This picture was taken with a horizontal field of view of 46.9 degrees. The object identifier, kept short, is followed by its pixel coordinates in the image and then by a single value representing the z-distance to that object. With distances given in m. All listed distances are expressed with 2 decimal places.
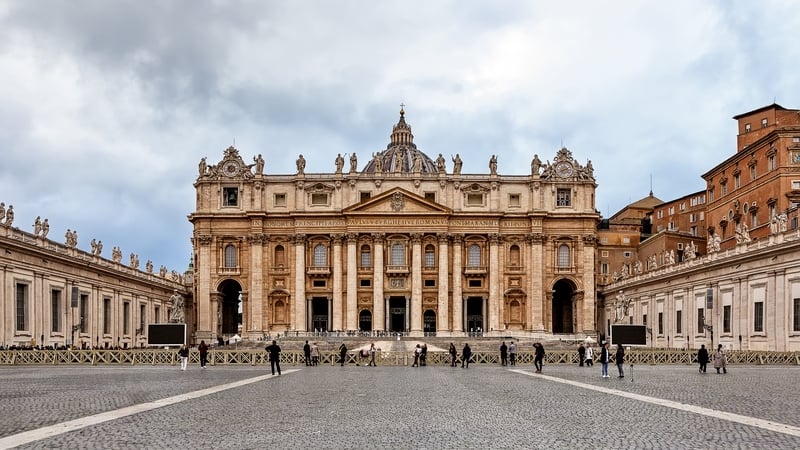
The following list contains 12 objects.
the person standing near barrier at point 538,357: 38.22
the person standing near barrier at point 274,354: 35.47
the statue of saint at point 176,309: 64.88
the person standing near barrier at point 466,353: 45.06
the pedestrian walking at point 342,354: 46.12
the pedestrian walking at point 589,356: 44.69
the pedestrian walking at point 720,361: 35.69
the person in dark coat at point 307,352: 45.41
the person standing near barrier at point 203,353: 42.62
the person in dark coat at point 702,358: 36.69
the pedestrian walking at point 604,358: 32.79
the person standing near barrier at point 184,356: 40.28
